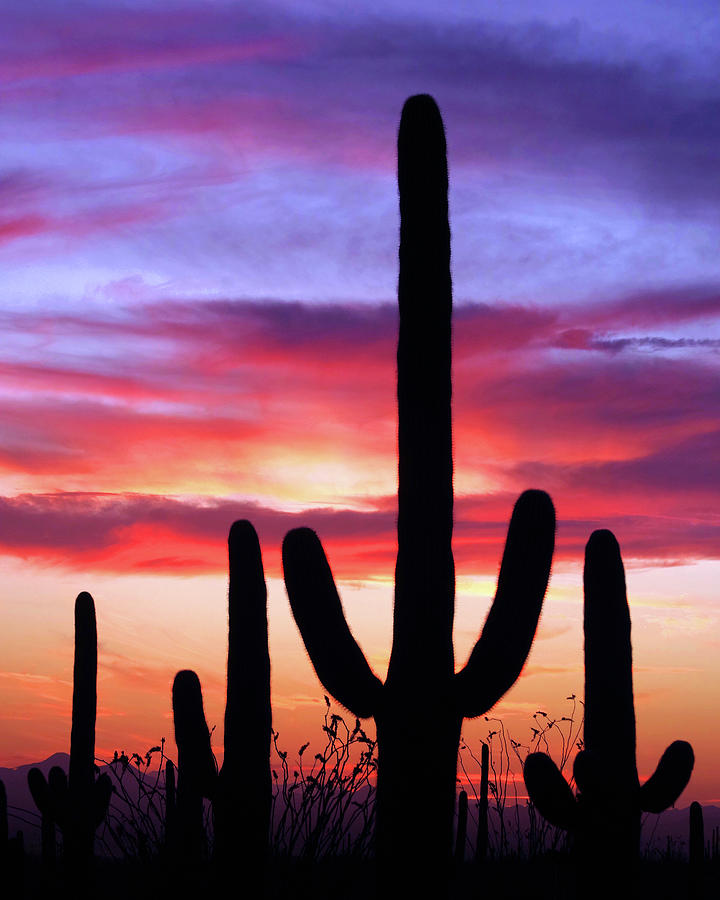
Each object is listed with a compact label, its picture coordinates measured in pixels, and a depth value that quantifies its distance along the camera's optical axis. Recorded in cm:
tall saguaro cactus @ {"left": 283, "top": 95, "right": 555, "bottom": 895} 685
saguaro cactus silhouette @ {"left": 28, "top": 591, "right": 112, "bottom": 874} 1244
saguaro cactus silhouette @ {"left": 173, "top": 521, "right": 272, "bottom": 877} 809
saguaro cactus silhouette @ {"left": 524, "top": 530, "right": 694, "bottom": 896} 647
